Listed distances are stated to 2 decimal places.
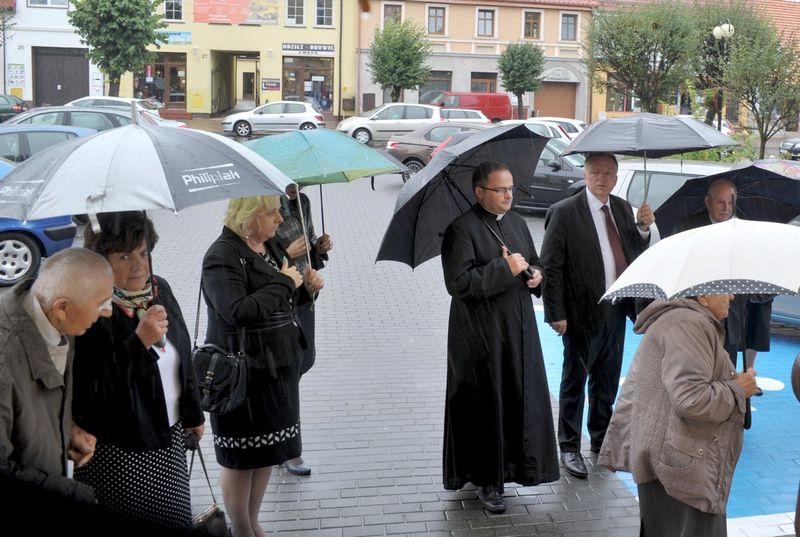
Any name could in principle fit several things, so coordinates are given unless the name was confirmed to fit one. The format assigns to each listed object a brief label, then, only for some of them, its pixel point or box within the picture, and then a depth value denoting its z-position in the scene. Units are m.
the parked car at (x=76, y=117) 19.94
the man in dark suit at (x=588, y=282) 5.37
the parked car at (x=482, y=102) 36.52
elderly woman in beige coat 3.28
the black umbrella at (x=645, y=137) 5.50
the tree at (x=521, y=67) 41.53
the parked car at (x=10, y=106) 29.75
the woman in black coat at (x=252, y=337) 4.02
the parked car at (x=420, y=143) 21.45
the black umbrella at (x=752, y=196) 5.69
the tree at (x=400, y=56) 38.88
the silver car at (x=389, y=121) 30.59
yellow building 40.78
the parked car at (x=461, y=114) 31.59
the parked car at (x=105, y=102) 28.20
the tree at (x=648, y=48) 25.25
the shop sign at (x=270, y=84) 41.91
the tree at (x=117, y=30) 32.16
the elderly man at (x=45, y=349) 2.66
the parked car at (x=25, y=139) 13.85
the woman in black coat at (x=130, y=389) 3.26
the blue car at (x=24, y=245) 10.64
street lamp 20.78
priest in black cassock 4.76
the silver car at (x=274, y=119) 33.19
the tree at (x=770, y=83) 14.76
